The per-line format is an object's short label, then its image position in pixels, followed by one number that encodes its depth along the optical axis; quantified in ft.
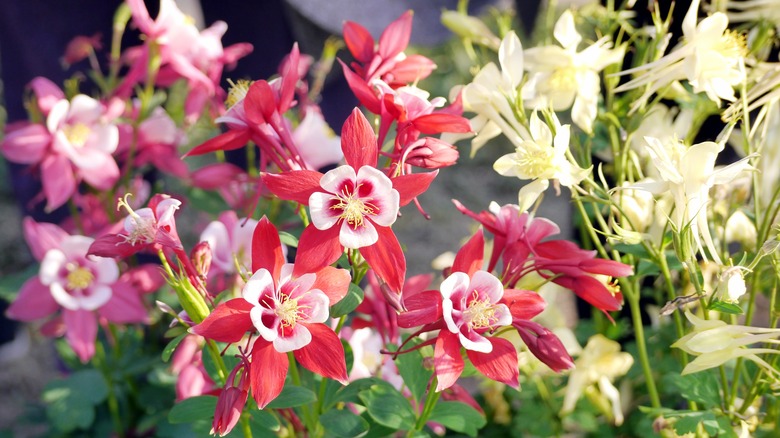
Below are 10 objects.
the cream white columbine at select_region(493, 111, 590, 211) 2.40
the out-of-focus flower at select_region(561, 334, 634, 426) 3.45
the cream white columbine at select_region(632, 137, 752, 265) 2.25
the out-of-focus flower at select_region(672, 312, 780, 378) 2.19
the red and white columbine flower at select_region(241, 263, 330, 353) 2.14
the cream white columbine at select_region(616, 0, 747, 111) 2.54
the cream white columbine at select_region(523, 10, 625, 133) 2.79
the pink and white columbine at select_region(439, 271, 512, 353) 2.23
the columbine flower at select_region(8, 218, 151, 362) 3.69
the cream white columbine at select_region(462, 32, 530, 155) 2.66
